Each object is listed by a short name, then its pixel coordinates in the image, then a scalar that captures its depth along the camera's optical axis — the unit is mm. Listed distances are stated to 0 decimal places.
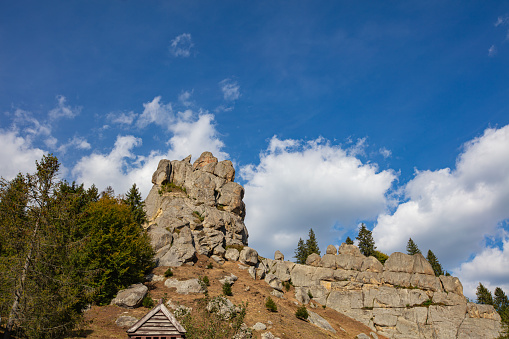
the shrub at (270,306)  41969
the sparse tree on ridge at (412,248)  83375
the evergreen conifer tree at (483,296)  69750
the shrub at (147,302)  36156
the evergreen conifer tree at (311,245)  84175
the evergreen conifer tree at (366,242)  81000
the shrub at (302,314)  44281
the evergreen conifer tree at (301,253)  83812
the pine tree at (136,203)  58250
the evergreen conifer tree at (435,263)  76125
